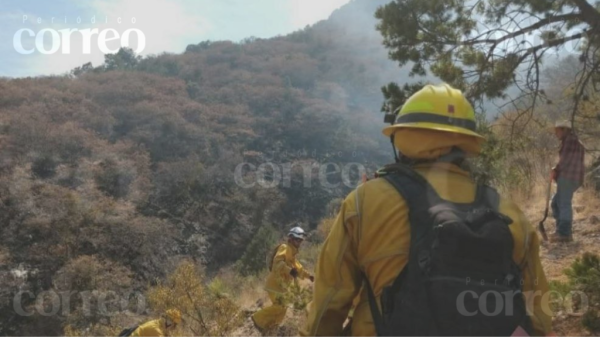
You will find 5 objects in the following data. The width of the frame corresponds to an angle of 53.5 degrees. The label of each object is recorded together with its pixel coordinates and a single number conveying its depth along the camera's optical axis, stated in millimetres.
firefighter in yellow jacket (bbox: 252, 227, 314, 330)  6574
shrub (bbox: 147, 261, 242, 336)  6375
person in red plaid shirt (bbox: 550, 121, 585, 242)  6277
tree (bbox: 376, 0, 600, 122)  6055
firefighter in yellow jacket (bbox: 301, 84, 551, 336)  1745
